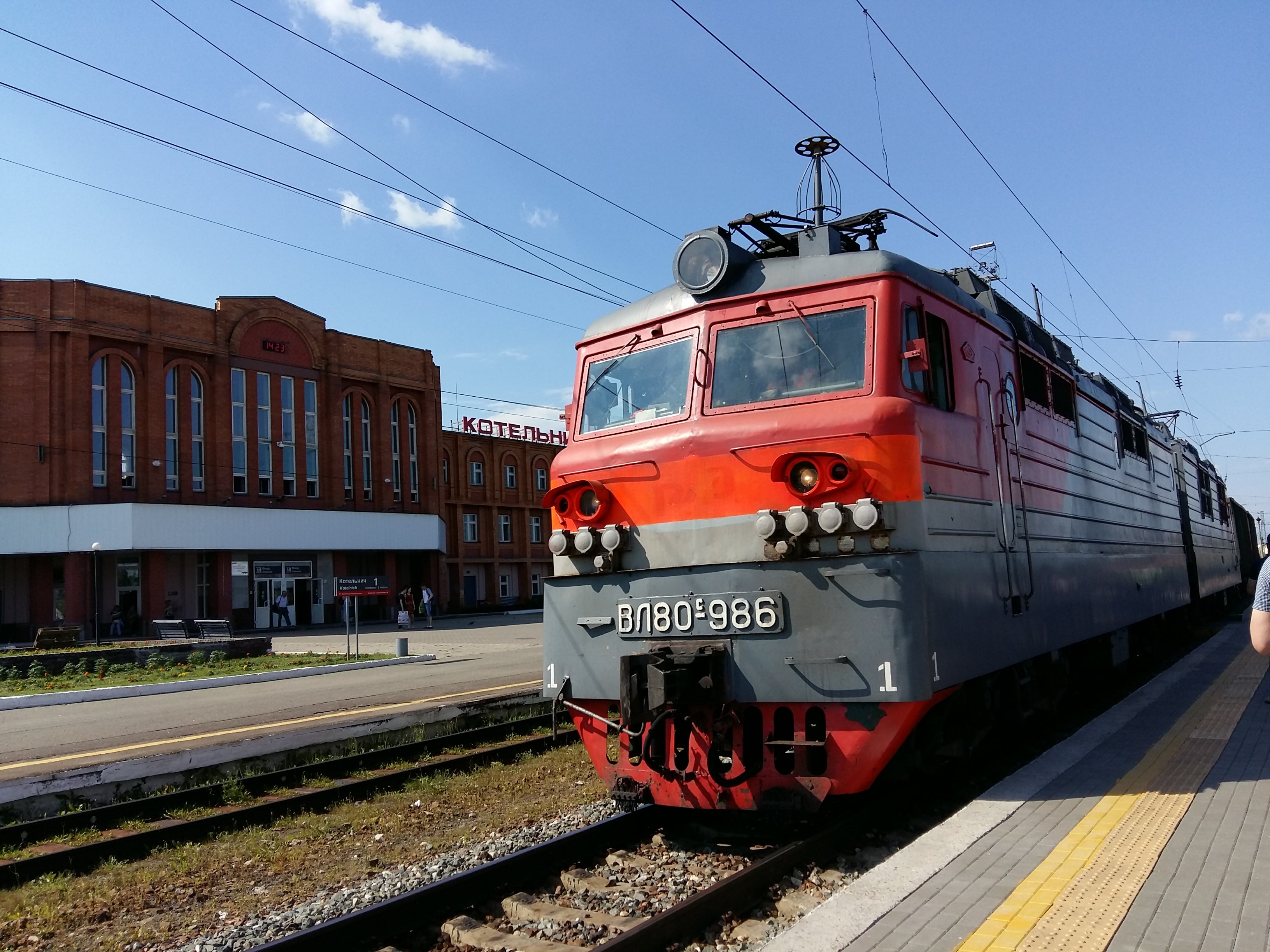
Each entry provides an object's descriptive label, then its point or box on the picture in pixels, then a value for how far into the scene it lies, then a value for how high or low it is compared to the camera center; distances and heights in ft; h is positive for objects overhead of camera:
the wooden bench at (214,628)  97.82 -1.71
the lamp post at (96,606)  101.71 +1.27
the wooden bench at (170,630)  100.83 -1.69
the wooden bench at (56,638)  87.25 -1.55
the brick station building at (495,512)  173.58 +15.57
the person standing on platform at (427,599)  130.31 +0.01
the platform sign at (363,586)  72.74 +1.27
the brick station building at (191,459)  115.55 +20.03
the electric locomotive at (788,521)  18.74 +1.20
